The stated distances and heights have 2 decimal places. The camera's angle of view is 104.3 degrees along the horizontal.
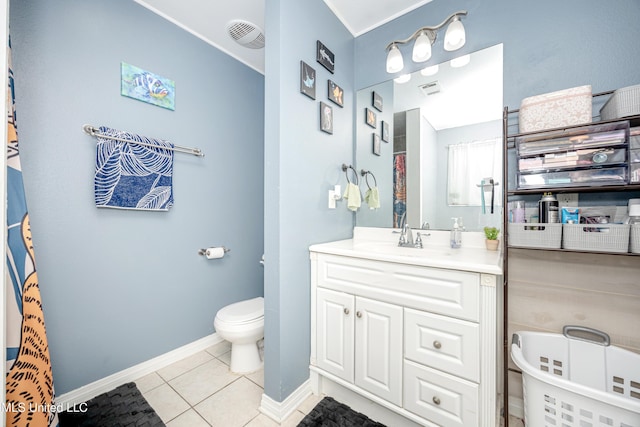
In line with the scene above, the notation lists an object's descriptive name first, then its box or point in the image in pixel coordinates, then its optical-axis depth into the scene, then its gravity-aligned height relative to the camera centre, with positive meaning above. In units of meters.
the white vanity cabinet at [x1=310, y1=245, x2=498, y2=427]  1.00 -0.59
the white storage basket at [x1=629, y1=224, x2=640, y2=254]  0.92 -0.10
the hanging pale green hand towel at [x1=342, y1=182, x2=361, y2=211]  1.75 +0.11
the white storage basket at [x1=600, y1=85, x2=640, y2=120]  0.96 +0.44
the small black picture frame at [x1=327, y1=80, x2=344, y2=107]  1.68 +0.83
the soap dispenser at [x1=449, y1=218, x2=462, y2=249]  1.51 -0.16
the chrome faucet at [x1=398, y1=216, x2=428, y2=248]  1.61 -0.18
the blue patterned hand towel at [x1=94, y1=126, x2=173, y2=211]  1.47 +0.24
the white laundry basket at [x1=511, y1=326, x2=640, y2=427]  0.81 -0.65
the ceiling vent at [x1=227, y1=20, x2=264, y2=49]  1.84 +1.38
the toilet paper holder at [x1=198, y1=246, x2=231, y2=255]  2.00 -0.32
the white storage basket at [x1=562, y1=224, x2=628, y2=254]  0.94 -0.10
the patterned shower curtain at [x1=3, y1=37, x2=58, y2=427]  0.96 -0.45
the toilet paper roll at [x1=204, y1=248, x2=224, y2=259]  2.00 -0.34
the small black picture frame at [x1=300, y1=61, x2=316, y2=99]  1.44 +0.78
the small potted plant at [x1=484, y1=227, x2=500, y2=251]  1.40 -0.15
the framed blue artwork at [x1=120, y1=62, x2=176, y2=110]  1.59 +0.85
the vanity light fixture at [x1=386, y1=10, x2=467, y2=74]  1.42 +1.05
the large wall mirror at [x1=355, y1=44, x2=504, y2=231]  1.47 +0.46
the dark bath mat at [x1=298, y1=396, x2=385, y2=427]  1.27 -1.08
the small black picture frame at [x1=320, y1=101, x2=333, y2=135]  1.61 +0.62
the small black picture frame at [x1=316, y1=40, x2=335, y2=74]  1.57 +1.02
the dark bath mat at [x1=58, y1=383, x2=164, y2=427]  1.26 -1.08
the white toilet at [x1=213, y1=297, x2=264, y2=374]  1.62 -0.79
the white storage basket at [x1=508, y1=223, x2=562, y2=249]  1.06 -0.10
